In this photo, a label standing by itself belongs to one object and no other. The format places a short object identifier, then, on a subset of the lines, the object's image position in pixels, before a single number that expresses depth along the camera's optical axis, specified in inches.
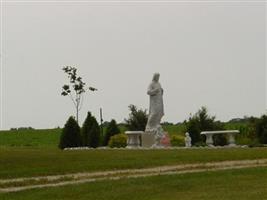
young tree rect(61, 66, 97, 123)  1979.6
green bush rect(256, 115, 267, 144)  1571.1
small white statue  1472.7
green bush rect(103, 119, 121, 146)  1654.4
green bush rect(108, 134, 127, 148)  1560.7
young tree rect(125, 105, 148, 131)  1831.0
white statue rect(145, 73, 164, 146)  1446.9
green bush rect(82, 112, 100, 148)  1584.6
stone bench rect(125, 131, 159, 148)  1434.5
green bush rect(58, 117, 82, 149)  1554.9
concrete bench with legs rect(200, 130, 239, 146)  1503.4
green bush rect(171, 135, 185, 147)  1589.9
